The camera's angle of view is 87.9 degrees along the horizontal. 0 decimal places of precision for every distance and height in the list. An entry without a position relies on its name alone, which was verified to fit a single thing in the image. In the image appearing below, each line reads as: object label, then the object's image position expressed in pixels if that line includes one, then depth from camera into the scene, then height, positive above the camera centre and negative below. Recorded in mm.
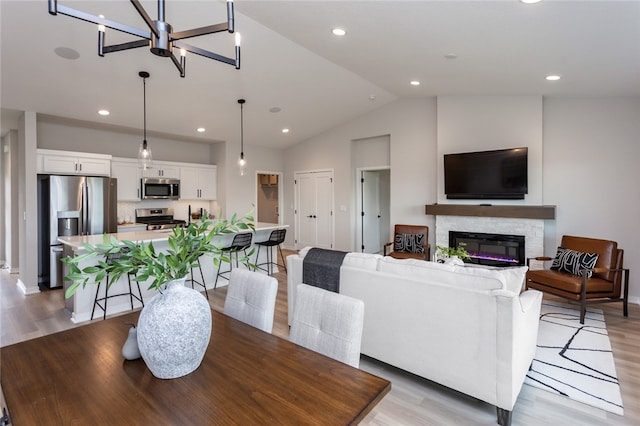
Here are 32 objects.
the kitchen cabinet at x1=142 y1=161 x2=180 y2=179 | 6520 +788
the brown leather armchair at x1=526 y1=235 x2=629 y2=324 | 3682 -837
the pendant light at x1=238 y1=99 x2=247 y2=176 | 5223 +1658
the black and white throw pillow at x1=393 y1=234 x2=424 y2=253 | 5867 -624
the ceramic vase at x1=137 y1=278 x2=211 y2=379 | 1230 -465
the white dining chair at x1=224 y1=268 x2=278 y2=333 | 1868 -529
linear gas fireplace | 5195 -644
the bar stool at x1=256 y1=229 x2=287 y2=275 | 5422 -500
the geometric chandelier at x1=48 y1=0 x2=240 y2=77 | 1573 +920
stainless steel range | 6470 -181
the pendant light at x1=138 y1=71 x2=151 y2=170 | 3703 +593
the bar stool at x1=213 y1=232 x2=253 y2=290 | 4797 -471
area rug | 2383 -1317
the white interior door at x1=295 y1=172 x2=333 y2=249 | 7949 -11
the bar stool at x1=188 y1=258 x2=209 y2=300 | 4682 -1062
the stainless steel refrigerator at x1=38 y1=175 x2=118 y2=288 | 4977 -72
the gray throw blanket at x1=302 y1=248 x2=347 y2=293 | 2912 -541
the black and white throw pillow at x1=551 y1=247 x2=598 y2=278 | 3834 -643
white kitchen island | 3744 -963
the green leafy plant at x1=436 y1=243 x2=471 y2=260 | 4038 -555
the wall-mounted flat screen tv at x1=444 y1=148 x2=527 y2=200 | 5094 +542
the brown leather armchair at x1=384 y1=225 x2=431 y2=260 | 5785 -600
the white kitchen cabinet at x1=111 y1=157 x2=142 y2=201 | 6082 +617
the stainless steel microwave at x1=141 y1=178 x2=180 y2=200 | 6410 +410
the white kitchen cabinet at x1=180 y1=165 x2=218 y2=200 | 7109 +599
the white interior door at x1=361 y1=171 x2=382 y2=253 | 7703 -66
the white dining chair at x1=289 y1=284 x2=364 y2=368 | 1520 -560
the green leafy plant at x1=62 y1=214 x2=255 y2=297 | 1221 -185
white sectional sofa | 2014 -777
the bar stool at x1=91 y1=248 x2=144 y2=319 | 3684 -1055
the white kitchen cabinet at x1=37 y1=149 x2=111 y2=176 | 5090 +760
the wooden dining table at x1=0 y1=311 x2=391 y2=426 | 1050 -646
